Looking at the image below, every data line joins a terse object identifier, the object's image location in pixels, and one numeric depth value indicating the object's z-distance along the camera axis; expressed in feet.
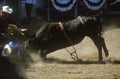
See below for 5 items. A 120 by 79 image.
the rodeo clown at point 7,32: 44.10
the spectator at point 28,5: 74.44
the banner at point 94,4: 78.69
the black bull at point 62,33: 51.88
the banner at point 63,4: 77.66
